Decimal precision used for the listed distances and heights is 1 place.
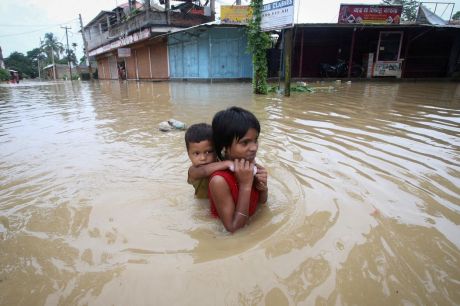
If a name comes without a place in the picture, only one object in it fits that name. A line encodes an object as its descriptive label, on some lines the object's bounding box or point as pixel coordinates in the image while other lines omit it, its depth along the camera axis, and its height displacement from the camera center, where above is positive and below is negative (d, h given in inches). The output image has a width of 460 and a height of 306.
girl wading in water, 69.3 -22.3
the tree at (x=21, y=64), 2434.8 +53.7
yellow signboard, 674.8 +127.8
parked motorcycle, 622.0 +1.5
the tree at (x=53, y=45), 2721.5 +233.1
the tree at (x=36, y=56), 2734.5 +134.3
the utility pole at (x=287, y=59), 322.3 +12.6
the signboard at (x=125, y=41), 833.5 +94.3
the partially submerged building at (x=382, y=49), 596.7 +44.7
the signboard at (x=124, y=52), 987.3 +60.5
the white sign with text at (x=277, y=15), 305.1 +57.6
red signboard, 585.6 +110.6
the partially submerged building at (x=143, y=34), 820.0 +110.7
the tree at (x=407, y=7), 1391.0 +299.8
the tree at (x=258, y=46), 341.7 +28.9
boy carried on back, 76.2 -20.3
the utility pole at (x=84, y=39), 1277.3 +130.6
